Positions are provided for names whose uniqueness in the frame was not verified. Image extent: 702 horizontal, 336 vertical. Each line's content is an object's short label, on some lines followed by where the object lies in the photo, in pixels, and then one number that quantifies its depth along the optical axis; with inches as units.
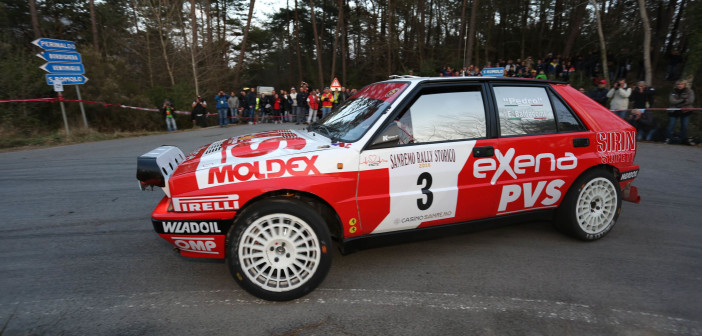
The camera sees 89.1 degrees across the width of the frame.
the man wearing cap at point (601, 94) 470.2
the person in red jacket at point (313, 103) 683.4
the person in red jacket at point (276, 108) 795.5
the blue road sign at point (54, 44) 416.0
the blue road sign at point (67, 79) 438.4
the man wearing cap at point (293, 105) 768.3
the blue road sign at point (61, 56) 433.6
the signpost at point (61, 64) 431.5
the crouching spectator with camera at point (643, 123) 431.2
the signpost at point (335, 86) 755.7
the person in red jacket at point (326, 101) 645.3
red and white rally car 105.0
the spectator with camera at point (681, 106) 403.2
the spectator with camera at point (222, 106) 708.0
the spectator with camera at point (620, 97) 455.5
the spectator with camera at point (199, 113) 719.7
